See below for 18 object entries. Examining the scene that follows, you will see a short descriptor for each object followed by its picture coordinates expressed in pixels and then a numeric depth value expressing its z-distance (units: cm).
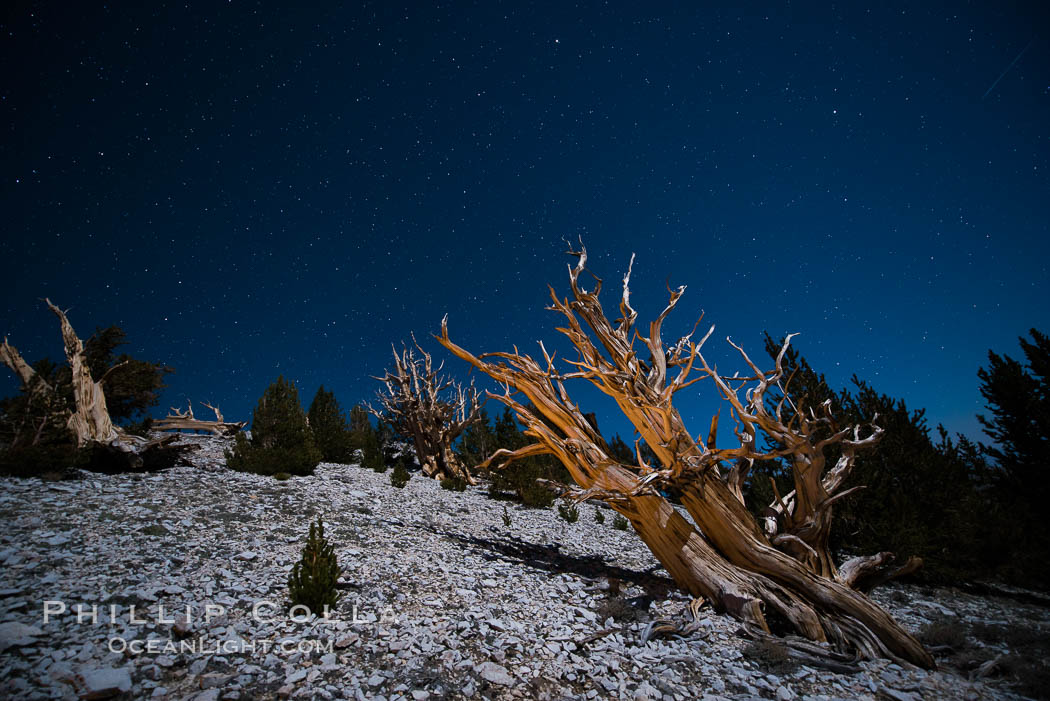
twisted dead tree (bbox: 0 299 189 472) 884
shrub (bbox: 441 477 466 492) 1320
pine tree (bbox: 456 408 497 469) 1892
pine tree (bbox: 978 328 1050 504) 1051
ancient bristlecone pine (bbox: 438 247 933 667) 453
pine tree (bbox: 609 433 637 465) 2668
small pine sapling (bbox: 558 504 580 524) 1041
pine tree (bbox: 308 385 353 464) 1602
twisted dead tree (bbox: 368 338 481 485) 1582
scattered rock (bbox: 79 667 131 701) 258
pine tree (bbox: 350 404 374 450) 2974
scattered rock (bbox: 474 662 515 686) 316
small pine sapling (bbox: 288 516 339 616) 387
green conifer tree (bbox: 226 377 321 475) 1092
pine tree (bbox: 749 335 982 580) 811
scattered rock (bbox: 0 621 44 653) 289
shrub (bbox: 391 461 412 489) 1186
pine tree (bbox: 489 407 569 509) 1198
